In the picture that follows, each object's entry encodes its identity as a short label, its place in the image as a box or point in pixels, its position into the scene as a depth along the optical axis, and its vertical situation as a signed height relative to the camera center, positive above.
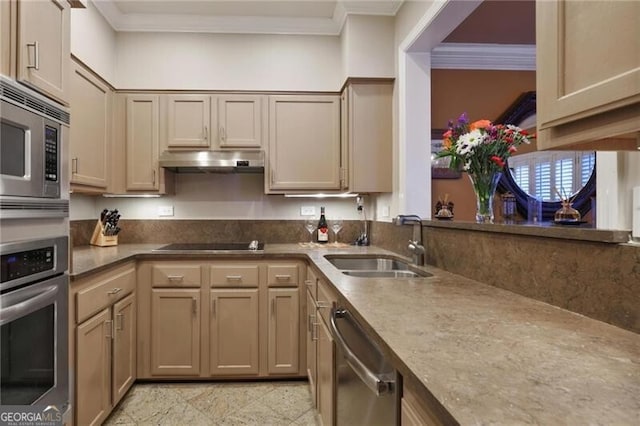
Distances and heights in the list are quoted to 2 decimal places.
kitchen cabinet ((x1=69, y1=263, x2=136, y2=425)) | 1.80 -0.69
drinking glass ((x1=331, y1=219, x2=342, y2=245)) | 3.24 -0.12
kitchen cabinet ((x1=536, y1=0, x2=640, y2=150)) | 0.69 +0.28
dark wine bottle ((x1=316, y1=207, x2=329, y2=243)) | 3.18 -0.16
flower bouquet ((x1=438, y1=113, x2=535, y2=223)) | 1.76 +0.28
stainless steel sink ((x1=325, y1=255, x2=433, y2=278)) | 2.33 -0.32
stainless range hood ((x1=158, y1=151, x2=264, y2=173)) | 2.81 +0.38
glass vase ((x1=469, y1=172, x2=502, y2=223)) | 1.82 +0.10
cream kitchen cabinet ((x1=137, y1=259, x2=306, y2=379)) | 2.61 -0.73
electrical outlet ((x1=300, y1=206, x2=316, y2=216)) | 3.30 +0.01
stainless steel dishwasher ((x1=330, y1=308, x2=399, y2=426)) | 0.91 -0.44
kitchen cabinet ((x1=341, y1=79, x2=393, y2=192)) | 2.80 +0.56
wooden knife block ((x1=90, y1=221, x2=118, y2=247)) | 2.89 -0.21
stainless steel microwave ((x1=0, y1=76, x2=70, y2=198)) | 1.27 +0.24
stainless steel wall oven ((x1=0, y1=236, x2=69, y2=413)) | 1.28 -0.41
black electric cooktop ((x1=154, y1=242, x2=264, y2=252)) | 2.79 -0.27
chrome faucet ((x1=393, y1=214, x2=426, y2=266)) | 2.02 -0.14
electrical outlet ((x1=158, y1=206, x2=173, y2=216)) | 3.21 +0.00
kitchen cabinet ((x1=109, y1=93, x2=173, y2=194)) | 2.92 +0.51
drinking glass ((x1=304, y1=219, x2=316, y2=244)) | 3.21 -0.12
